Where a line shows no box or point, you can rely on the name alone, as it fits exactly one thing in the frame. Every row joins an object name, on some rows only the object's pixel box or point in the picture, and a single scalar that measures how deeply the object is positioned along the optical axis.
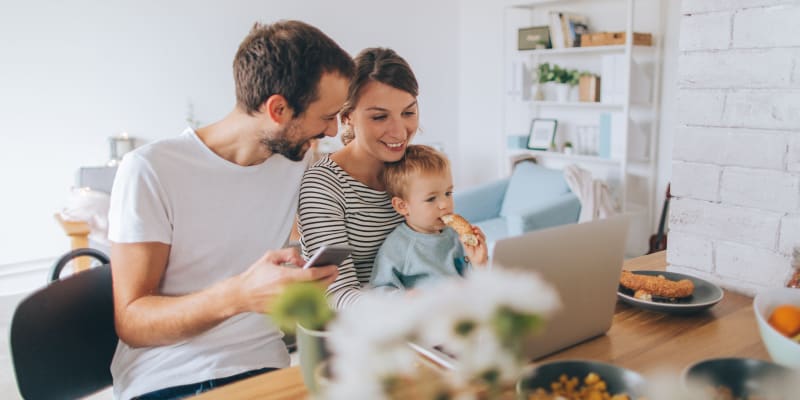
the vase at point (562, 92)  4.76
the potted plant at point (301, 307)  0.39
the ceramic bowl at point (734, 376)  0.75
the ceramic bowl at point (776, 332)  0.82
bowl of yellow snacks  0.76
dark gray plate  1.17
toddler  1.38
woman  1.38
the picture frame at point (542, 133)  5.01
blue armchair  3.78
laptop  0.87
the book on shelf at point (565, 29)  4.64
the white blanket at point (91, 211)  3.39
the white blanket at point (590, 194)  4.11
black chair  1.17
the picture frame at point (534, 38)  4.80
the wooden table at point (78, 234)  3.24
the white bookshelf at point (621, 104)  4.32
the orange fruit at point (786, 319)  0.89
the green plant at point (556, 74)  4.77
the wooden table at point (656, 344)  0.97
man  1.26
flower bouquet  0.39
